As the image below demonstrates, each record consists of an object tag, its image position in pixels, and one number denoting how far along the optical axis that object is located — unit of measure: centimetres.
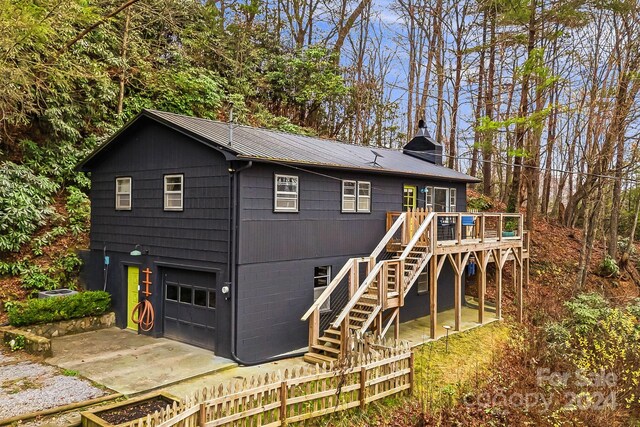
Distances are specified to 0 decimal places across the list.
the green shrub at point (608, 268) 1983
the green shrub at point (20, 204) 1338
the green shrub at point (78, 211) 1512
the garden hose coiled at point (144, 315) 1181
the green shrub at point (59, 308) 1056
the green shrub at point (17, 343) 987
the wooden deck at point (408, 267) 1037
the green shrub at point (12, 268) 1309
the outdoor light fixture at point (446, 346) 1172
